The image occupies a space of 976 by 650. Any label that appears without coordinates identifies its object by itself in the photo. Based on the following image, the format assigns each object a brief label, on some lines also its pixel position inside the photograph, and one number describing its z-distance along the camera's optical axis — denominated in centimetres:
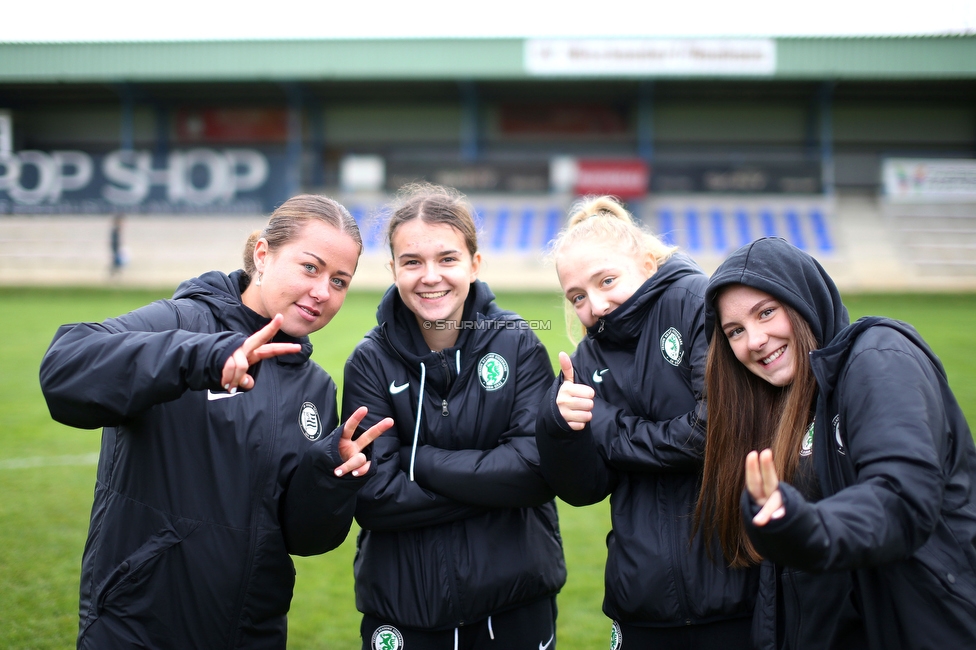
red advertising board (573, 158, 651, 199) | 2622
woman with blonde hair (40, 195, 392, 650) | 194
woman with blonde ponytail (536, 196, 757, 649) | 231
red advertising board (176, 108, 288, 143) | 2903
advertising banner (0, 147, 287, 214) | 2267
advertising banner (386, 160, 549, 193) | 2639
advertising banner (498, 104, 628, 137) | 2822
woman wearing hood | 154
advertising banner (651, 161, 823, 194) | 2573
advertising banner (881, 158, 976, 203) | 2572
